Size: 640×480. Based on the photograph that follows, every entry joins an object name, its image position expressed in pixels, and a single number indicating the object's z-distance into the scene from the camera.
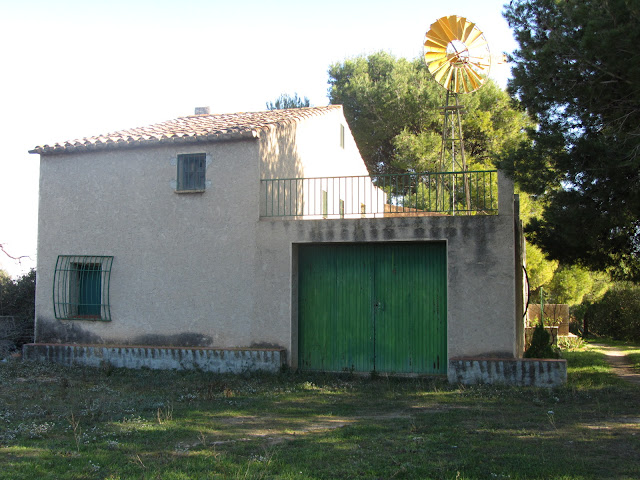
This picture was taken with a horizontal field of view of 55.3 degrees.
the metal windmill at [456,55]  13.20
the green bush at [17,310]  14.47
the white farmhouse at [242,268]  10.75
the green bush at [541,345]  10.91
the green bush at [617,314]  23.81
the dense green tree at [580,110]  7.75
